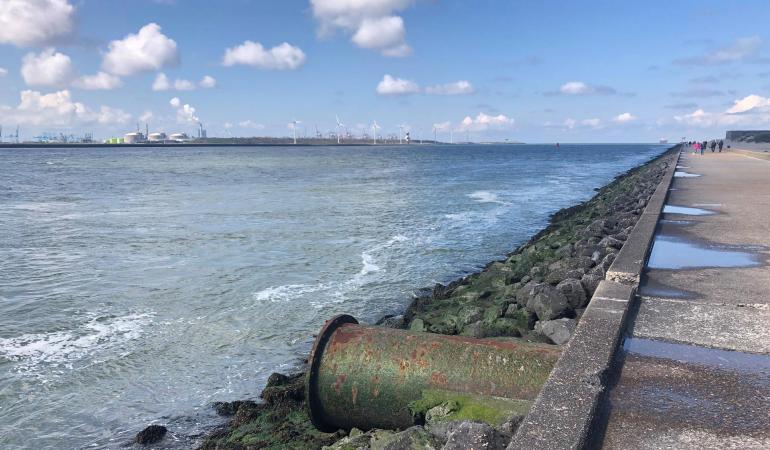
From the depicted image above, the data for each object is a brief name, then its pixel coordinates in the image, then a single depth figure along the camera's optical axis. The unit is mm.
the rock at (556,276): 7660
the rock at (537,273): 9062
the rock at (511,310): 6862
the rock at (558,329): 5008
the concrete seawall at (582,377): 2779
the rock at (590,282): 6371
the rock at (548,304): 5930
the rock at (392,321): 7936
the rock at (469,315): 7449
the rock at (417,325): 6949
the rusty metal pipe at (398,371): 3738
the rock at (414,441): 3375
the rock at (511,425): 3132
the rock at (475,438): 2883
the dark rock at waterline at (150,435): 5562
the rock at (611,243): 8774
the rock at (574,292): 6160
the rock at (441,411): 3713
